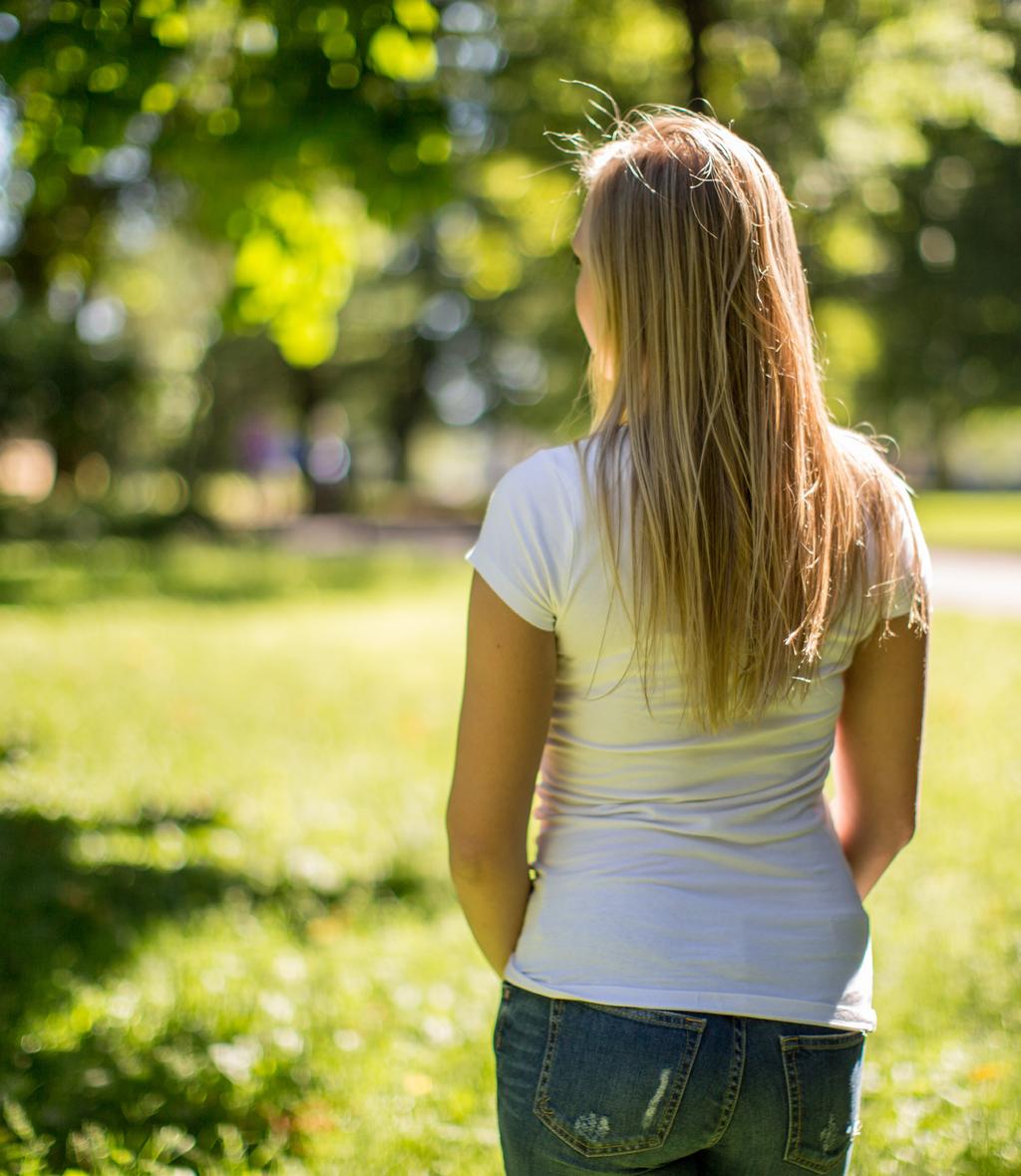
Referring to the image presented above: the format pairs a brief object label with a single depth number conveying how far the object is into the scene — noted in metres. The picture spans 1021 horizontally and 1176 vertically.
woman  3.13
